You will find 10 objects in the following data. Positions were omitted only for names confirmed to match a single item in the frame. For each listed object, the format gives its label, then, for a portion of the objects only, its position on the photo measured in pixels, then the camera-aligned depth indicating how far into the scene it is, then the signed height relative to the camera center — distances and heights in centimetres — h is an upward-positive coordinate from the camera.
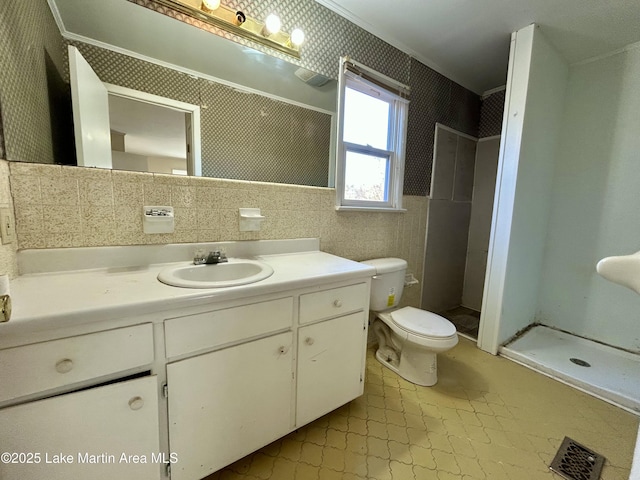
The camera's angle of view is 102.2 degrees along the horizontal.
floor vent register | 111 -108
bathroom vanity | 66 -51
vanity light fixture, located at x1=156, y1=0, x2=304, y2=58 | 119 +92
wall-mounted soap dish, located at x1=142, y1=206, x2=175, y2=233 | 113 -6
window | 174 +55
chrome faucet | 121 -24
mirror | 106 +64
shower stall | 180 +5
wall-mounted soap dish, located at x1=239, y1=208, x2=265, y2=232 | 136 -5
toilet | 153 -71
